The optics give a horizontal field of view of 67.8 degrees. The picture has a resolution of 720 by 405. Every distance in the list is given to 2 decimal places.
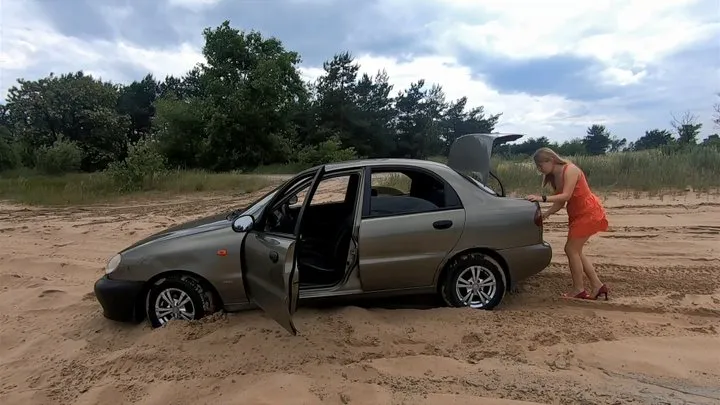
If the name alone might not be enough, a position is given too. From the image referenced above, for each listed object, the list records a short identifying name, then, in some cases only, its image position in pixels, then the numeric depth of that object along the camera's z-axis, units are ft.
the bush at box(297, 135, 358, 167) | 118.83
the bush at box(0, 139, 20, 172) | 122.01
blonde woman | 17.30
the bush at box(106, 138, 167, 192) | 59.36
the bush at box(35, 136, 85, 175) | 106.83
